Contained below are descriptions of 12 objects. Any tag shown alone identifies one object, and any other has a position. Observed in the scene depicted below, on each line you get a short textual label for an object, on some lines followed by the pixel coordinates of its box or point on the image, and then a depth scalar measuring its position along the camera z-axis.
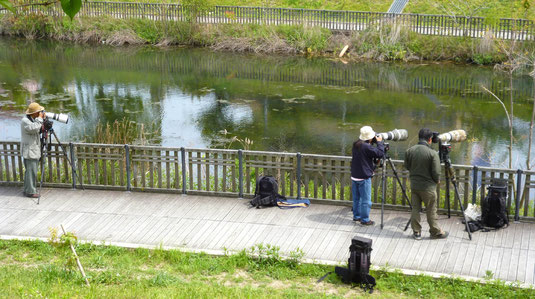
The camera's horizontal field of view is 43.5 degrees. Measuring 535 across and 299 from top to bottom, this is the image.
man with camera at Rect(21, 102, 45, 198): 10.72
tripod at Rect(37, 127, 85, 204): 10.94
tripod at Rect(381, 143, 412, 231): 9.80
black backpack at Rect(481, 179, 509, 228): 9.46
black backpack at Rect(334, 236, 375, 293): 8.05
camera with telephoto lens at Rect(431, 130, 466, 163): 9.62
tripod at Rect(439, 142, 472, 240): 9.65
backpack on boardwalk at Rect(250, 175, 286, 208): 10.56
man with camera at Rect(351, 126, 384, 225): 9.68
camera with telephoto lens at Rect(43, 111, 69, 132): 10.81
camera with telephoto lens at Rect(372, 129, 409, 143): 9.87
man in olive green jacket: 9.08
